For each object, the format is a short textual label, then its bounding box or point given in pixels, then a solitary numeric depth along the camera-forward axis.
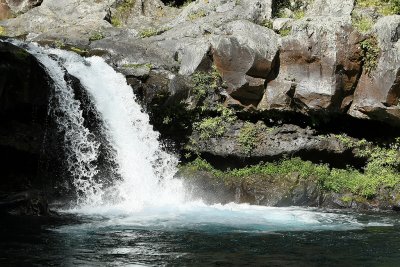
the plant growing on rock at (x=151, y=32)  22.16
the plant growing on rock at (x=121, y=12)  25.30
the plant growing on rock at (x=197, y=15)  22.75
